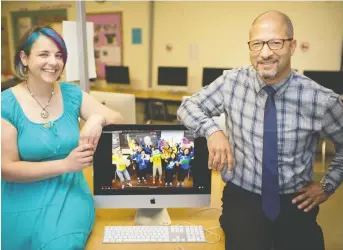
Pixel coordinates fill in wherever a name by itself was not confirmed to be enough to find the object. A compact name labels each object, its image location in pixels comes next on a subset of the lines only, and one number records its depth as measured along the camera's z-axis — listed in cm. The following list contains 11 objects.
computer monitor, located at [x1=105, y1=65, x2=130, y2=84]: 613
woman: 134
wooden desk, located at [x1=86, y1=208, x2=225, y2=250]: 131
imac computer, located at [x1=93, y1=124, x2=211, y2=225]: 144
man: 139
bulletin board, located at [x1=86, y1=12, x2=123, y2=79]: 613
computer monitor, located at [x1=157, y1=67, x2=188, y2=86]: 575
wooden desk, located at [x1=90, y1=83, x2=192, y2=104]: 532
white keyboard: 133
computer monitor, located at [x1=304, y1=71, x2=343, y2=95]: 481
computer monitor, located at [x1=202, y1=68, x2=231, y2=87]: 543
